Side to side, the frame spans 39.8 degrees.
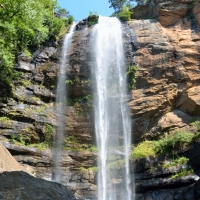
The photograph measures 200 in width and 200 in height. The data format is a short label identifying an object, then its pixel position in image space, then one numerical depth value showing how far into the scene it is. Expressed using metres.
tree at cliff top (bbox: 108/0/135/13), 34.81
